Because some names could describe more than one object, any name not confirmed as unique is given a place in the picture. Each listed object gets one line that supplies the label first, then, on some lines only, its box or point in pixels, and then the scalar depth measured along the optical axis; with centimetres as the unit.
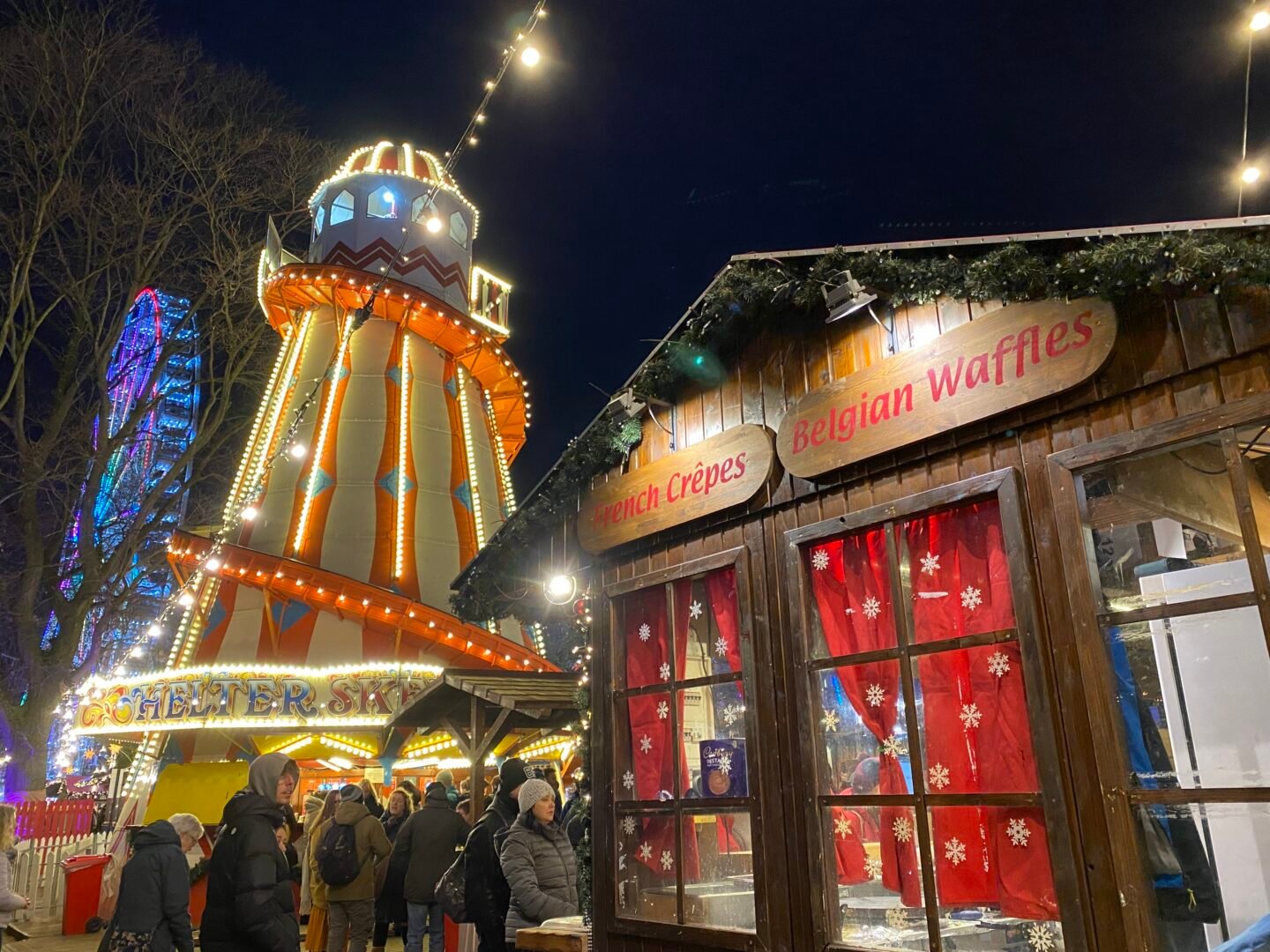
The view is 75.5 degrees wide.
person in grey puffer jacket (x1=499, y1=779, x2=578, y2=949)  453
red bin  1102
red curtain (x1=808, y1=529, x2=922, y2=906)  356
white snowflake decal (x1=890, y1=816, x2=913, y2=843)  353
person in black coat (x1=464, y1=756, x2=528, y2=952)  492
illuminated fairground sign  1318
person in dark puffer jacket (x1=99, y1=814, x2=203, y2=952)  450
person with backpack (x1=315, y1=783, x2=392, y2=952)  691
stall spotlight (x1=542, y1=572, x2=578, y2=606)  601
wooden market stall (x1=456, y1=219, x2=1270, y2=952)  298
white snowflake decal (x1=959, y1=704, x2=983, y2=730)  345
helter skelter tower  1463
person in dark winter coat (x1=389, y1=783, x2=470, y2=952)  694
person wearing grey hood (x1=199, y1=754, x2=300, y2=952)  414
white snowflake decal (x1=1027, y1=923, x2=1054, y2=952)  317
